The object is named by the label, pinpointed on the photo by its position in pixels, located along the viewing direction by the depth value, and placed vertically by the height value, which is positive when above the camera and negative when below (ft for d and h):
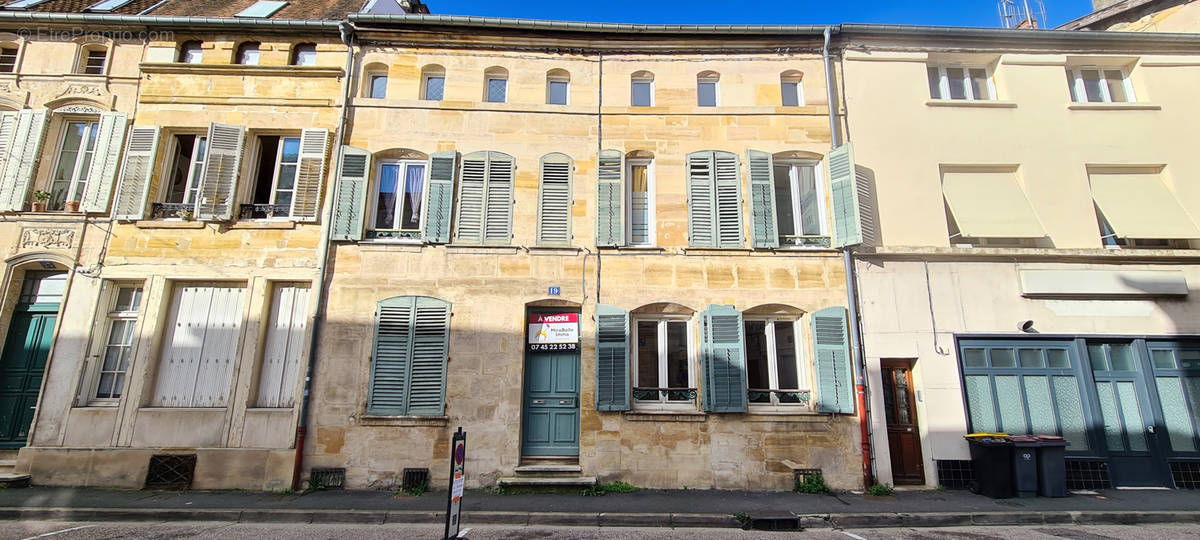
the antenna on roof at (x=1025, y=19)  40.65 +29.30
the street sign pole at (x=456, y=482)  15.19 -2.60
